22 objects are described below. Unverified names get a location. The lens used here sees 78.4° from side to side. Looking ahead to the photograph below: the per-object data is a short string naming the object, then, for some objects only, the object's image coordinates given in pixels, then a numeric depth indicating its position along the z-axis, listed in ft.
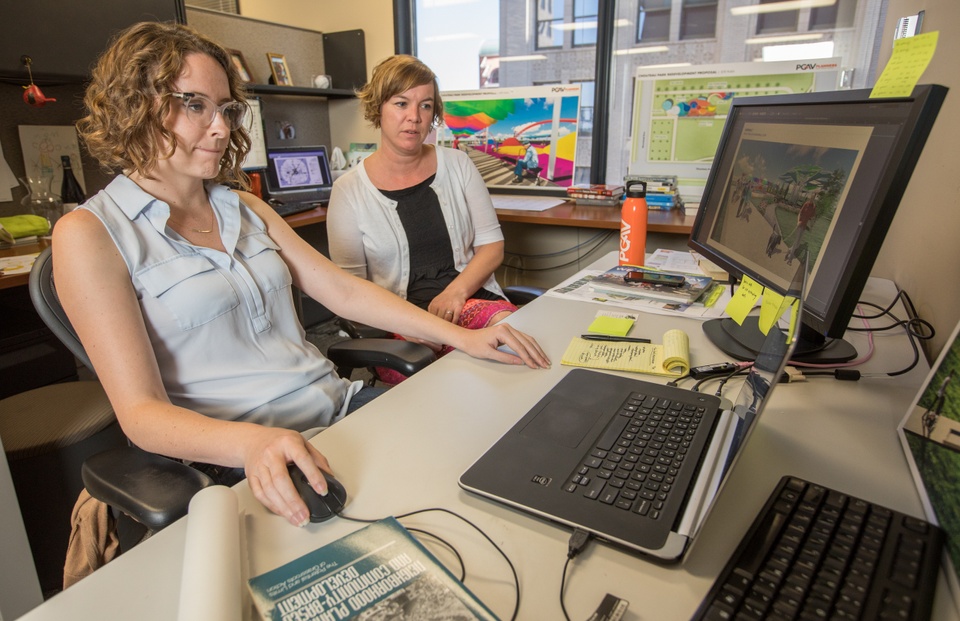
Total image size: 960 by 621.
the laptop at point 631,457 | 1.92
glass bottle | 7.40
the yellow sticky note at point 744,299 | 3.36
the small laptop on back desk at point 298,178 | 9.45
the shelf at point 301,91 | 9.38
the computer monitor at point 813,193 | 2.52
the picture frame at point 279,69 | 10.21
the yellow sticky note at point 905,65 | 2.49
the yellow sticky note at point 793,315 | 1.89
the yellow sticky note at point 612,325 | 3.75
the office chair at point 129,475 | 2.25
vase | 7.17
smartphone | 4.64
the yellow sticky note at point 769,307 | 2.69
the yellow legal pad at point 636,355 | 3.19
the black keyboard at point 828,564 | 1.57
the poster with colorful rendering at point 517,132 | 9.89
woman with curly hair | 2.72
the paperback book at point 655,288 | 4.45
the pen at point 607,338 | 3.61
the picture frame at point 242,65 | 9.50
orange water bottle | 5.20
